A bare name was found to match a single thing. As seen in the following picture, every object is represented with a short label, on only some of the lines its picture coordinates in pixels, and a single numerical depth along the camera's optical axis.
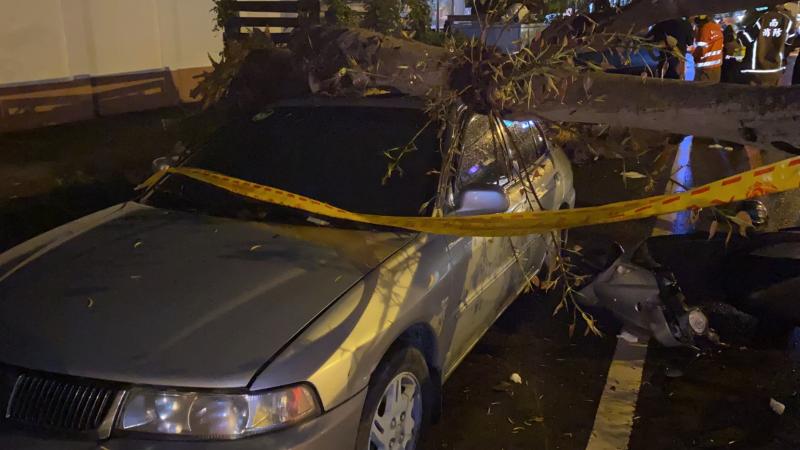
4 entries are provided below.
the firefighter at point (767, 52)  9.00
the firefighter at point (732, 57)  9.78
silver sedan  2.43
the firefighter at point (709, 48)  9.50
